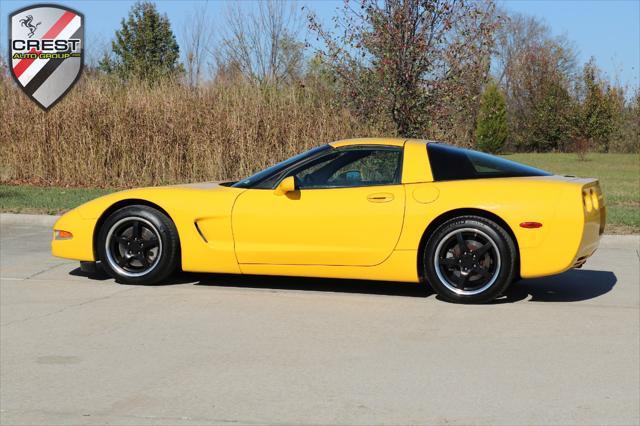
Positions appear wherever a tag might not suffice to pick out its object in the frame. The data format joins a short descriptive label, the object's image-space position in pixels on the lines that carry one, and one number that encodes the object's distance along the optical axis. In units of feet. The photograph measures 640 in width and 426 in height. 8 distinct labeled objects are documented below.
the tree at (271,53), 95.35
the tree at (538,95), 143.74
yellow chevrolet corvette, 22.76
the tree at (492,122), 134.41
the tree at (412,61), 54.24
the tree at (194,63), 66.49
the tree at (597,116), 136.15
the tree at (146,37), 153.99
